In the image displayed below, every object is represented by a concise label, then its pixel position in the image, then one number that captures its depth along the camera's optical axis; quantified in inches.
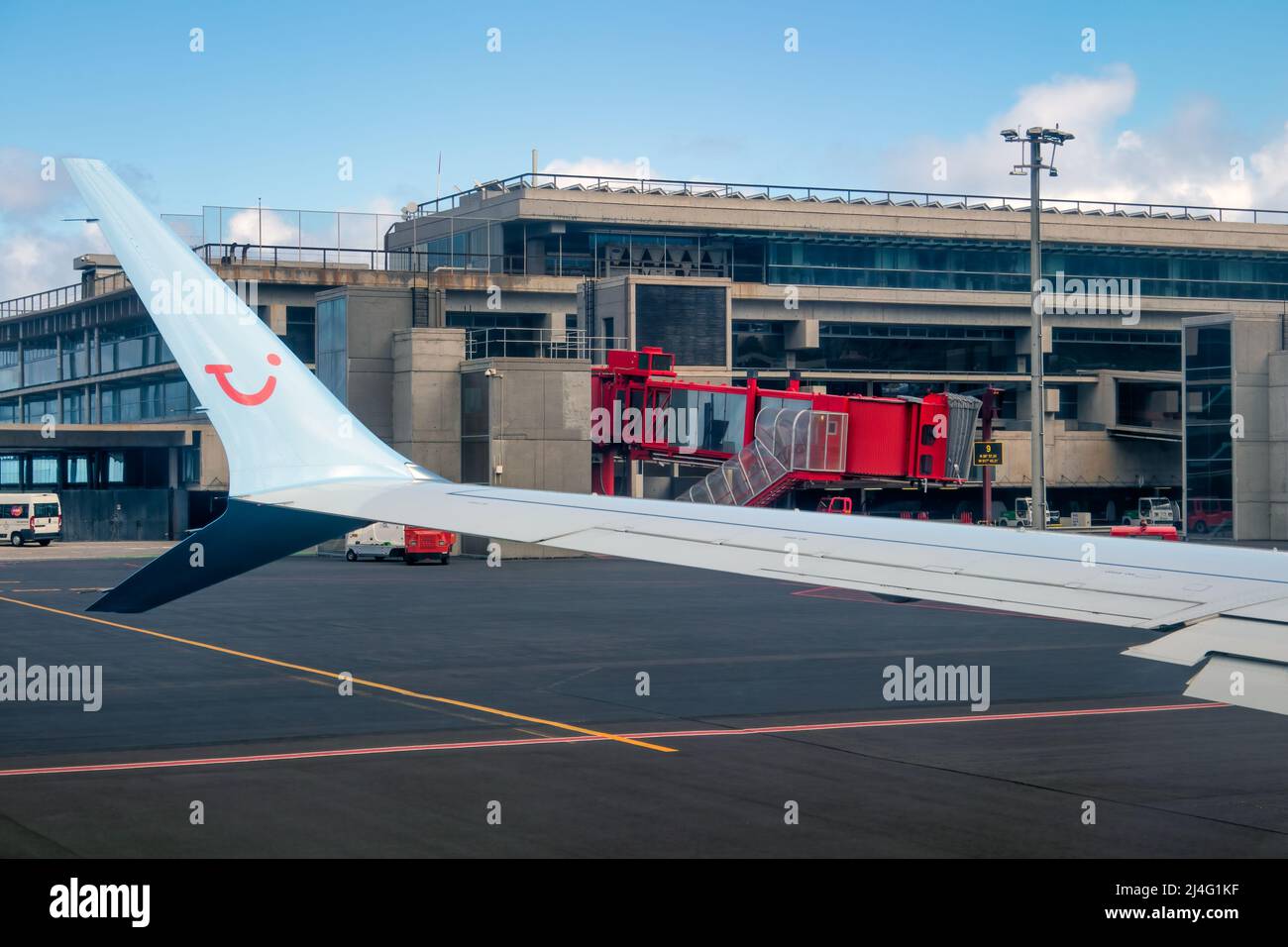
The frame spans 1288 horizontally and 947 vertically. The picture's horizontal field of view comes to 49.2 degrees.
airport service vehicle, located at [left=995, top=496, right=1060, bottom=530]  3097.9
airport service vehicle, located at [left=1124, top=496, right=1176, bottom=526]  3139.8
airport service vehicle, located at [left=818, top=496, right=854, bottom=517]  2360.6
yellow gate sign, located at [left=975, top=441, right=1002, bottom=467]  2425.0
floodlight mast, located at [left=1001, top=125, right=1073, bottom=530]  2015.3
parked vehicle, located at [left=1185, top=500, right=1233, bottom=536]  2874.0
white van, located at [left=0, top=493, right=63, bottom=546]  3061.0
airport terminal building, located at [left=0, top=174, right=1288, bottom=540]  2977.4
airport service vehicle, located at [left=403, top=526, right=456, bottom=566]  2260.1
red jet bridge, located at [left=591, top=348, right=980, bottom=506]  2233.0
